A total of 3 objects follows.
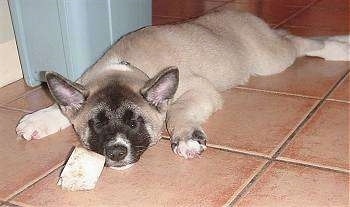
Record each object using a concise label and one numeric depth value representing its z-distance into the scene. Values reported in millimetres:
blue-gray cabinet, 1553
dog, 1284
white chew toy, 1223
